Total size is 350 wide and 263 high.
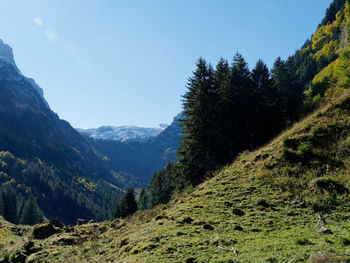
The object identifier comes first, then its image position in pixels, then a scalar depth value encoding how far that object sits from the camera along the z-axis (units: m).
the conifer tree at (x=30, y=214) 80.94
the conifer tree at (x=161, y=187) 71.93
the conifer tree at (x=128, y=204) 66.12
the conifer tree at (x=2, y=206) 83.74
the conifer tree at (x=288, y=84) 49.56
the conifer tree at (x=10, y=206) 87.06
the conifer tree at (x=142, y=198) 94.65
